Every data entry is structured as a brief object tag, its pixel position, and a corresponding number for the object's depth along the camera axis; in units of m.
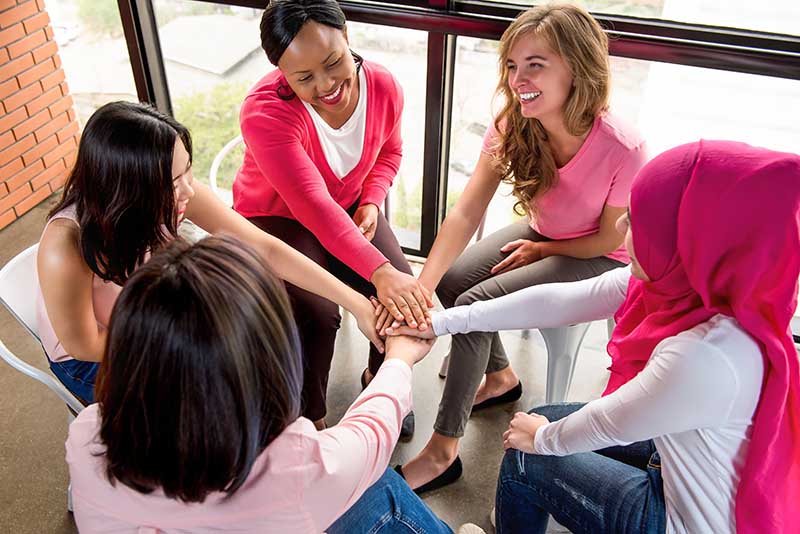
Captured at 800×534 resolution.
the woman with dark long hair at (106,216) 1.45
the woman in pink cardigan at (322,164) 1.75
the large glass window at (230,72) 2.49
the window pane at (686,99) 2.15
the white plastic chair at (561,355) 1.84
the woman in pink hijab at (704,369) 1.16
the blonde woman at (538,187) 1.77
